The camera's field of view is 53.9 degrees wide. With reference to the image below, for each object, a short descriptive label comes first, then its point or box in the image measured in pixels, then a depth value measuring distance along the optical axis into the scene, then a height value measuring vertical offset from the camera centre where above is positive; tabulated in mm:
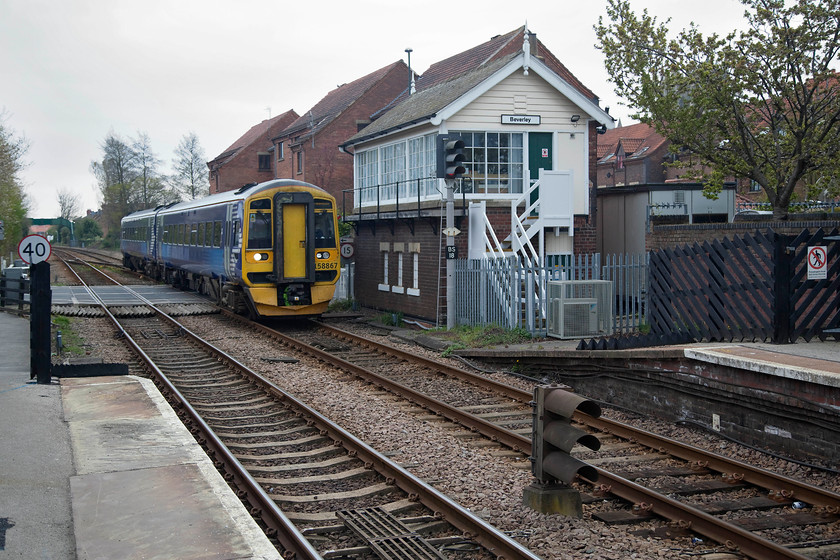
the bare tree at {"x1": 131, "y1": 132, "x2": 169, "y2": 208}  81750 +7572
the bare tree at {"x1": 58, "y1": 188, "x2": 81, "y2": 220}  126431 +8054
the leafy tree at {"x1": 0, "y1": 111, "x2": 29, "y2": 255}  37156 +3086
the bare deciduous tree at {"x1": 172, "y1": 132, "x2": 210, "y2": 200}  77625 +8001
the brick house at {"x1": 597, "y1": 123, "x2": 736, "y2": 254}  20172 +1142
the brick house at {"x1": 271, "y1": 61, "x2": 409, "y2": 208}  43469 +6700
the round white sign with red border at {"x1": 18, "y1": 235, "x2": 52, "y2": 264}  12273 +150
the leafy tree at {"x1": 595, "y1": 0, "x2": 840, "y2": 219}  16859 +3525
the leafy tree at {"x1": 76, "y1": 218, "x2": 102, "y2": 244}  94688 +3182
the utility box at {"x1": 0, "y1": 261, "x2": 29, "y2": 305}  21008 -699
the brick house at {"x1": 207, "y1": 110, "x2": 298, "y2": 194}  56594 +6594
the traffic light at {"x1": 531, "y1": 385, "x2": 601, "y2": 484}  6254 -1402
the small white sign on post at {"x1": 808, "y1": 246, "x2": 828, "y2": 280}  9969 -91
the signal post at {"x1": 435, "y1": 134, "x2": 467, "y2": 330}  15688 +1543
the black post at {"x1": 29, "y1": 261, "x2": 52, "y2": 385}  11367 -891
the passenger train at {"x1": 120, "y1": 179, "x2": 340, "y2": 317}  18484 +199
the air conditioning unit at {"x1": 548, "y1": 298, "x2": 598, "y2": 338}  14109 -1074
